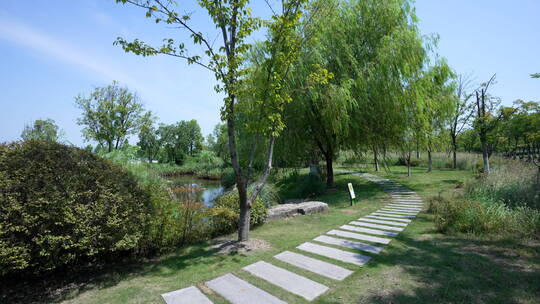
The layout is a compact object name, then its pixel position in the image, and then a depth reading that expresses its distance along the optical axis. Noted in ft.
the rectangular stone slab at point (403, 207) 23.40
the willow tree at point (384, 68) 29.25
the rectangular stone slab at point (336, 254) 11.97
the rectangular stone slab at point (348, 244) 13.42
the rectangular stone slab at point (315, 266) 10.64
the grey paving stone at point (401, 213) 20.89
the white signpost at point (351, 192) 25.96
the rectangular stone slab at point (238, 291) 8.76
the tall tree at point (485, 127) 37.83
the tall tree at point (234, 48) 12.96
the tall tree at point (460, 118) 57.88
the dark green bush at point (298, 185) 35.96
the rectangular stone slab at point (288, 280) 9.21
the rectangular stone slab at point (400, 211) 21.76
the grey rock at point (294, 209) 21.20
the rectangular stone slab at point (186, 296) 8.78
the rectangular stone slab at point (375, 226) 17.21
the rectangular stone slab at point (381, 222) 18.29
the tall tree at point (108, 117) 60.13
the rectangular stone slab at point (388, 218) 19.43
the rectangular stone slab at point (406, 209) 22.52
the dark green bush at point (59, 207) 8.63
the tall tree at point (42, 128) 78.13
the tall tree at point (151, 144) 132.36
